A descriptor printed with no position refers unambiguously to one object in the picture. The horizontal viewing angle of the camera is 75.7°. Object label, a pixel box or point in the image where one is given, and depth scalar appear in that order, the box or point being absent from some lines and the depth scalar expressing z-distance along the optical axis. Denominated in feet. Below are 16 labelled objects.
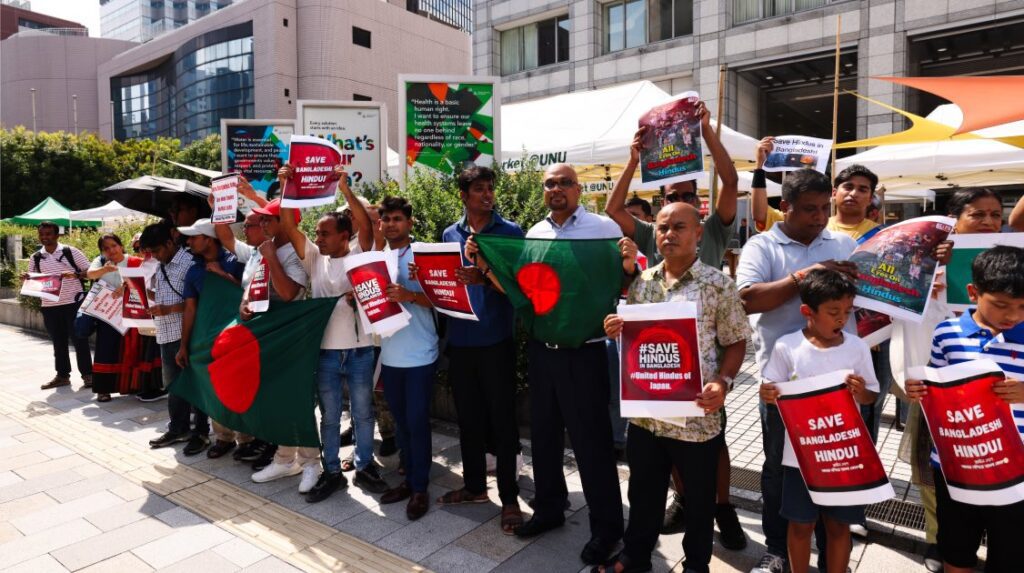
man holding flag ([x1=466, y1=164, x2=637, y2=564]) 11.30
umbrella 21.83
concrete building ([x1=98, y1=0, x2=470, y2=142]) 168.86
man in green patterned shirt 9.93
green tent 66.13
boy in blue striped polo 8.43
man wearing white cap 17.51
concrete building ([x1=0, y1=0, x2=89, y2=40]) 305.53
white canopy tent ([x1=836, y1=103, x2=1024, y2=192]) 26.66
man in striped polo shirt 27.38
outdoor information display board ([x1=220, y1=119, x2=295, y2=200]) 33.47
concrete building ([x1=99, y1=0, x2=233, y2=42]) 389.60
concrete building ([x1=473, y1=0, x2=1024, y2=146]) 63.21
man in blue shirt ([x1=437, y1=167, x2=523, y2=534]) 13.33
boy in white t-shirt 9.14
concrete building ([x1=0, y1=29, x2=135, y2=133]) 245.24
